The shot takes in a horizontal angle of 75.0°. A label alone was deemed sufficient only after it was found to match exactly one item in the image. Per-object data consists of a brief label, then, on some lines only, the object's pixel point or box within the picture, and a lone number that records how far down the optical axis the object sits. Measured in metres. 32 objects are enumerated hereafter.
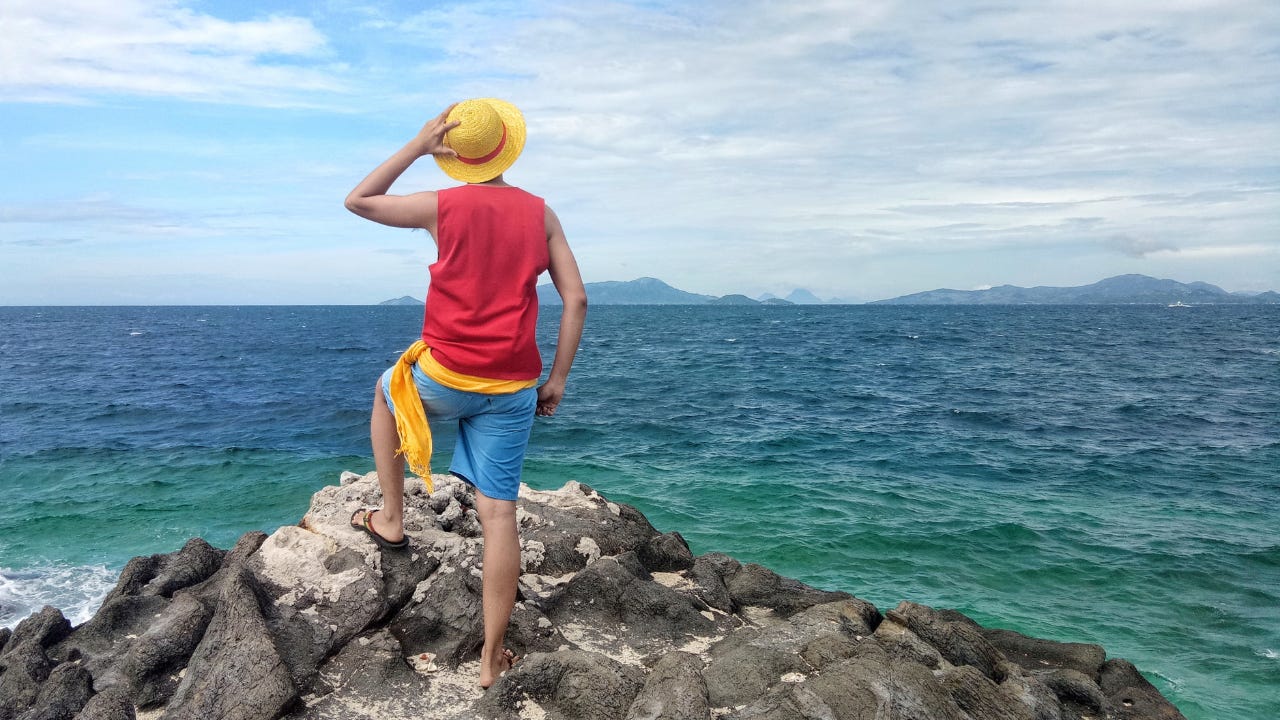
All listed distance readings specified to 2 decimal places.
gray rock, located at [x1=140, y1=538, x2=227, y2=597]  6.08
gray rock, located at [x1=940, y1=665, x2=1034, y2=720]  4.35
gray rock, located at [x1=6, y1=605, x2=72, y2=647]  5.61
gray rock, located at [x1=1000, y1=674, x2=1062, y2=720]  4.66
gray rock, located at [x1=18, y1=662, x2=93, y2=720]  4.47
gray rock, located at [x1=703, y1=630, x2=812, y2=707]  4.23
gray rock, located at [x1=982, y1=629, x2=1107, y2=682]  6.44
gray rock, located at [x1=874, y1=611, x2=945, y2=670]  4.99
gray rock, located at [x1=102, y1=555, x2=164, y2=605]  6.39
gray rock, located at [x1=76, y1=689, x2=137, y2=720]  4.06
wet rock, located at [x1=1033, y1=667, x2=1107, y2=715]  5.35
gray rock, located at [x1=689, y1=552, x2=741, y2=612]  5.92
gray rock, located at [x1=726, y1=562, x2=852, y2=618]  6.24
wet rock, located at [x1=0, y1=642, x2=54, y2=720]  4.83
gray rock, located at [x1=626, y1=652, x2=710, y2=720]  3.82
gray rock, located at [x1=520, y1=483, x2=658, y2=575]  5.81
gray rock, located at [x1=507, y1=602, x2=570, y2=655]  4.69
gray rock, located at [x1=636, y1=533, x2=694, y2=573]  6.38
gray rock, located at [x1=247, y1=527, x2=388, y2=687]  4.34
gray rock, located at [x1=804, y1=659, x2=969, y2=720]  3.85
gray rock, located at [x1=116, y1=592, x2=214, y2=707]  4.38
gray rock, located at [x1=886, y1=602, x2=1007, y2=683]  5.42
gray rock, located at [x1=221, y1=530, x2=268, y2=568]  5.72
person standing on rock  3.74
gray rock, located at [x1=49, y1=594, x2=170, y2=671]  5.18
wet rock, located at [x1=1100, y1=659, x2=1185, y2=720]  5.62
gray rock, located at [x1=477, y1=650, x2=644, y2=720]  3.96
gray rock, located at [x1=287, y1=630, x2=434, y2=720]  4.03
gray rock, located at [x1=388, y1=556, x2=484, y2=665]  4.61
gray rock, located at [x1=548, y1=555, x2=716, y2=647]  5.21
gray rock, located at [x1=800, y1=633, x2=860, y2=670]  4.58
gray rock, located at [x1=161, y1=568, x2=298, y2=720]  3.86
